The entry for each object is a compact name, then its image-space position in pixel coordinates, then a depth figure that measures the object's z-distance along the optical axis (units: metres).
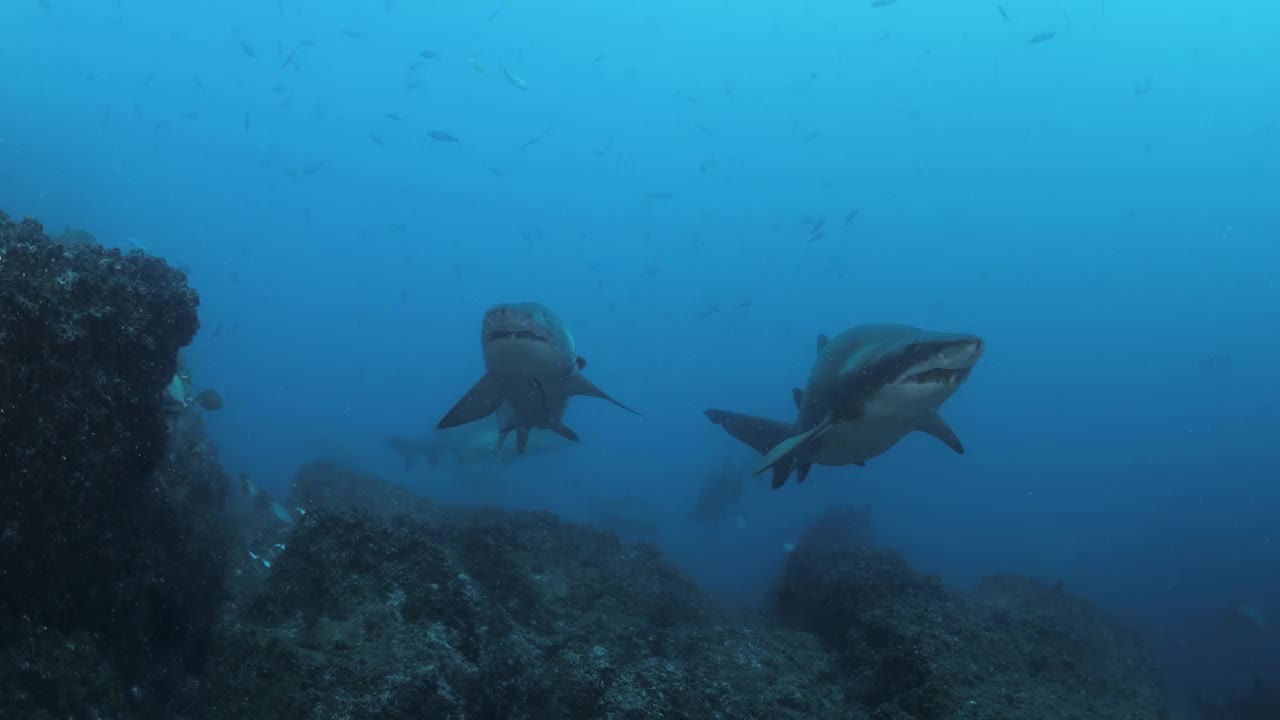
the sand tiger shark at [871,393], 5.61
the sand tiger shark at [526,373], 7.17
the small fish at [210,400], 12.45
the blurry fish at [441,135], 27.36
